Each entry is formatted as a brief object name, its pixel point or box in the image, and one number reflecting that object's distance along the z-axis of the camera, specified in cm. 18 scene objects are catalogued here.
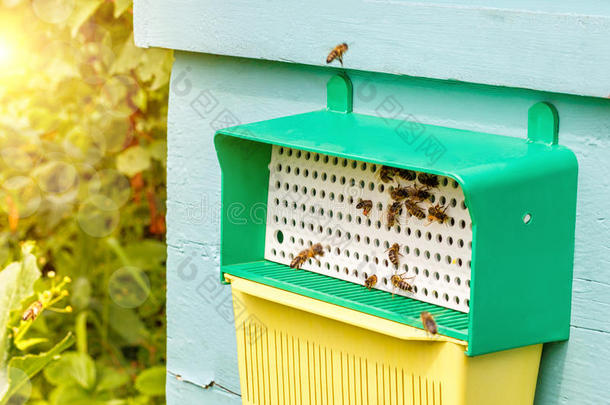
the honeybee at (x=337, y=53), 106
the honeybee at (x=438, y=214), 101
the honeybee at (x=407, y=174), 103
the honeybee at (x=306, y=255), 108
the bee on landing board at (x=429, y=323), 98
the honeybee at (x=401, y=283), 103
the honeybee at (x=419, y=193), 102
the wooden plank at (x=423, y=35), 97
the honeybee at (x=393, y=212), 103
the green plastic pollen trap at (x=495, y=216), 97
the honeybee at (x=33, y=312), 128
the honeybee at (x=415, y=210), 102
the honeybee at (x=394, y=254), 103
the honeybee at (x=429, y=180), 101
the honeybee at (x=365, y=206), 105
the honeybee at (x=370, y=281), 105
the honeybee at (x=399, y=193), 103
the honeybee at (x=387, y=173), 104
